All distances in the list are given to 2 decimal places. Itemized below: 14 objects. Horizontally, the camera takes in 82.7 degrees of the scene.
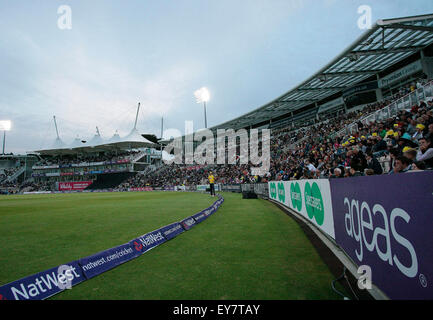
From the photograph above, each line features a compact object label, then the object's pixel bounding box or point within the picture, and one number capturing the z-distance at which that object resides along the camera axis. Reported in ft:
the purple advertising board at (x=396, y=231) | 6.64
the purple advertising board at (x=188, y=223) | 24.38
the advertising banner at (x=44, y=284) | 9.60
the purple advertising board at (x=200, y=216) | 28.29
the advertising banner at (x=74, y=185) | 227.20
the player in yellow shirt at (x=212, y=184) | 67.10
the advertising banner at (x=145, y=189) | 172.72
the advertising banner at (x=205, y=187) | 117.54
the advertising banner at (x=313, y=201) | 17.84
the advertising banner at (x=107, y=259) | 12.95
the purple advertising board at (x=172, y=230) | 20.65
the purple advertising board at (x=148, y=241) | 16.88
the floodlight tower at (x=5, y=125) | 159.06
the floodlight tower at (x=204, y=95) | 136.77
